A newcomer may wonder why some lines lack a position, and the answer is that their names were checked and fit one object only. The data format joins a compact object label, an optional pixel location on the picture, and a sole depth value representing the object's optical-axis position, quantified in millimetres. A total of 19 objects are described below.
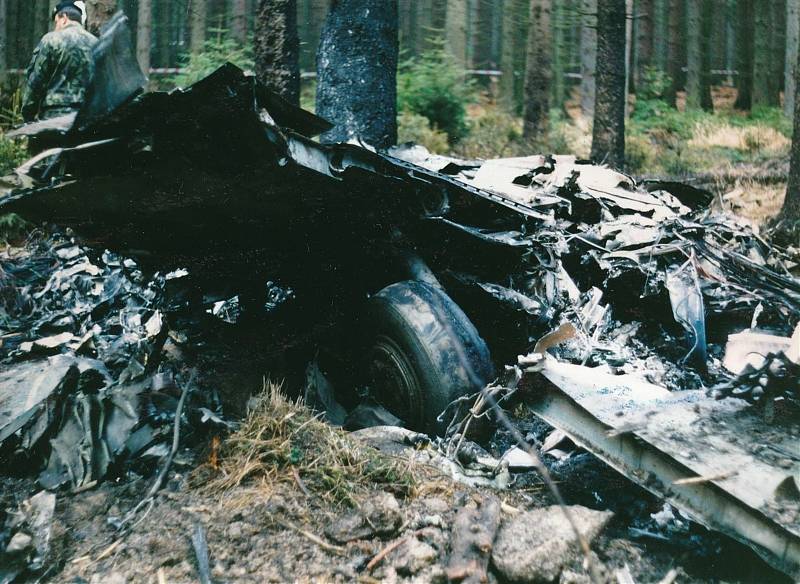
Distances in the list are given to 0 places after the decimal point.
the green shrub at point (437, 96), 13516
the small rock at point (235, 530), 2537
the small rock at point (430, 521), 2635
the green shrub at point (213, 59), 13805
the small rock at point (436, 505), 2736
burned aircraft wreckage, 2561
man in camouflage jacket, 6012
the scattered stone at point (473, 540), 2324
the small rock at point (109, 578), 2295
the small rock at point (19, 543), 2346
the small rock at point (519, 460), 3188
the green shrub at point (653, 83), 18188
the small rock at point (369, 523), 2557
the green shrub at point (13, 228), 7660
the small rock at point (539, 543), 2301
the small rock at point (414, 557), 2387
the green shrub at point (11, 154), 8570
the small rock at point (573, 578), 2264
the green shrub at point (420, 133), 12594
